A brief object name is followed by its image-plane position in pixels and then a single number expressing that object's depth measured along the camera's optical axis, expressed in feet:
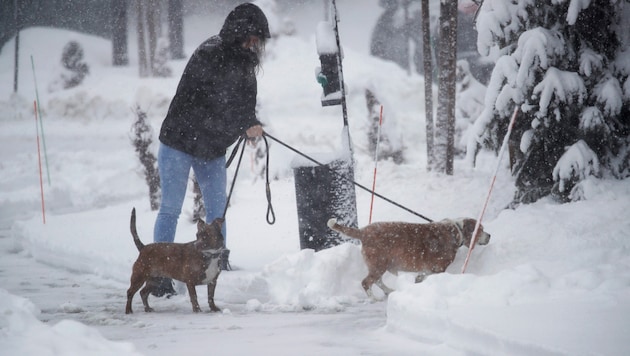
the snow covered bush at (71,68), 196.24
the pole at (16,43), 186.60
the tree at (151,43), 189.47
